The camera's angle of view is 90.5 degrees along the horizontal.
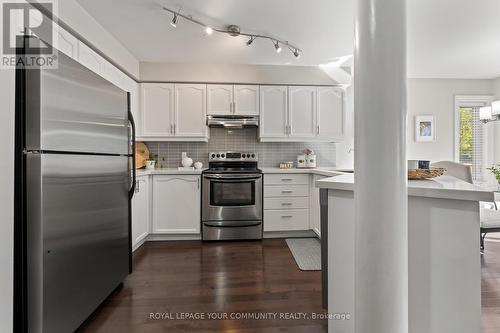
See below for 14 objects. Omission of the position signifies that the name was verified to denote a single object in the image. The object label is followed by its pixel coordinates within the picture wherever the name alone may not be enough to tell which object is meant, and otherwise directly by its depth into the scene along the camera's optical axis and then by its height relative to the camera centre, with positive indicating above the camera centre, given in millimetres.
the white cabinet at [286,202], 3367 -501
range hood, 3592 +653
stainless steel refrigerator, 1178 -163
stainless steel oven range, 3270 -519
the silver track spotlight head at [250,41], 2704 +1361
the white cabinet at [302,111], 3717 +820
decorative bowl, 1353 -44
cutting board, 3533 +169
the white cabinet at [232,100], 3609 +968
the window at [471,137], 4195 +477
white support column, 902 +4
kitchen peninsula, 956 -371
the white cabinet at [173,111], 3551 +789
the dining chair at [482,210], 2309 -459
